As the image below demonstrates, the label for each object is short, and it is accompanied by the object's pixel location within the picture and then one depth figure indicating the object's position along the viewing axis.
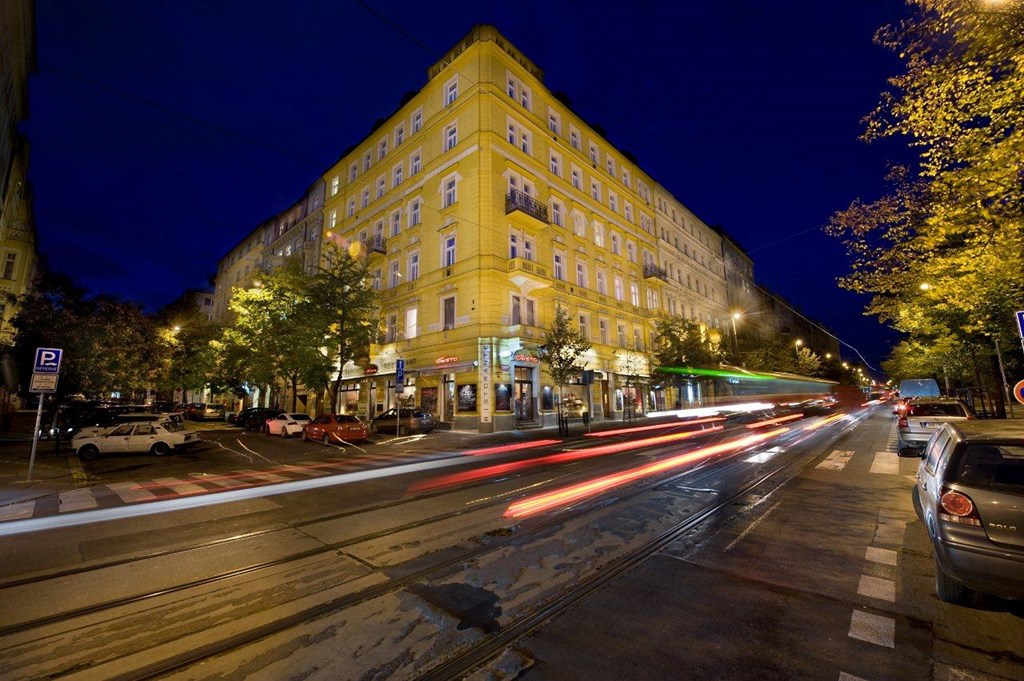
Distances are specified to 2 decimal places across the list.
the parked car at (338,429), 20.44
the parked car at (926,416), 11.92
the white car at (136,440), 15.70
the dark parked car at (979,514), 3.28
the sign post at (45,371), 10.86
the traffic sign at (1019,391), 10.27
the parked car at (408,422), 23.03
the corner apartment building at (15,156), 21.33
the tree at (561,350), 24.39
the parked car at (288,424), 24.47
